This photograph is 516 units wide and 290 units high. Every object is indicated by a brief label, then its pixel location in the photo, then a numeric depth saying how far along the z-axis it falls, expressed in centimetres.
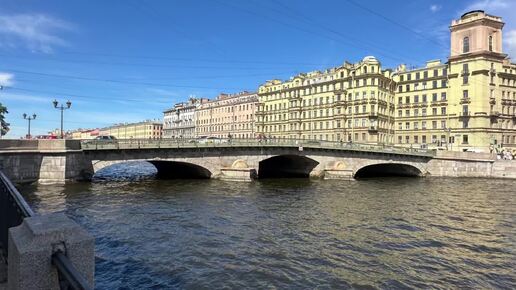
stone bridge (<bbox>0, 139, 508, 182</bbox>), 3444
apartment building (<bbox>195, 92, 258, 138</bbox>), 13188
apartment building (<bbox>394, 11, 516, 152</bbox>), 8062
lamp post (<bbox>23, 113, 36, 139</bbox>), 7338
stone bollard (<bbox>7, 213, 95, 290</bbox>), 371
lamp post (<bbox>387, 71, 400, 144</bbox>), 9600
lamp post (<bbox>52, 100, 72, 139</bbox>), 4141
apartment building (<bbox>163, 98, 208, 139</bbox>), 16514
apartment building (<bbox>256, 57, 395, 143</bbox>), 9162
